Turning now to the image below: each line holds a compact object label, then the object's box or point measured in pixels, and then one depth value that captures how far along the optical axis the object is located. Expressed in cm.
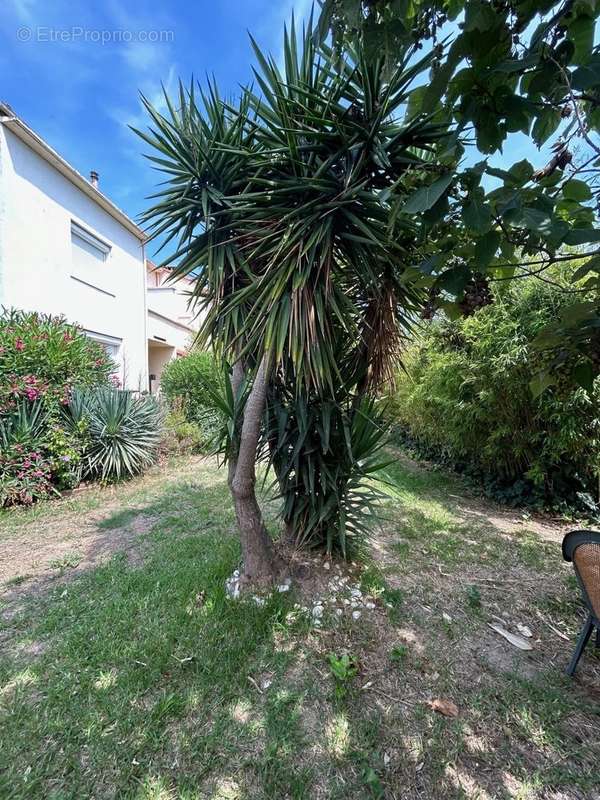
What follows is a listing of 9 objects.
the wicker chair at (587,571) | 196
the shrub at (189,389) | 871
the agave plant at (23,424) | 473
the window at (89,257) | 752
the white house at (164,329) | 1209
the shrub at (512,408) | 410
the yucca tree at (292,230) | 195
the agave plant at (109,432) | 552
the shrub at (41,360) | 478
